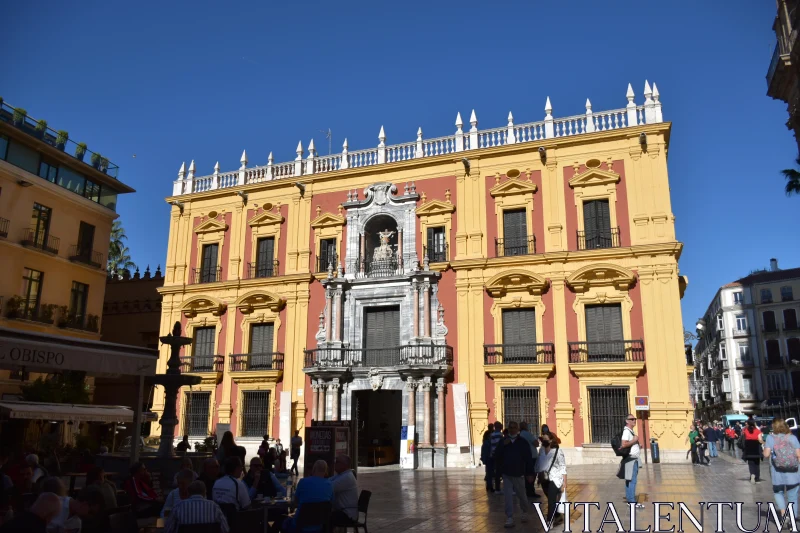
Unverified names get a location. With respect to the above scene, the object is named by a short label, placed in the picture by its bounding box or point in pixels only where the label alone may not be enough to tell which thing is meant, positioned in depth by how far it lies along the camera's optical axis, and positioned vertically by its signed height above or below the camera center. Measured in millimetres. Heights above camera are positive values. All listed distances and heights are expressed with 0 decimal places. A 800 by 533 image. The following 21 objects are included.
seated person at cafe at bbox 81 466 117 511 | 7421 -827
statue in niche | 27469 +6918
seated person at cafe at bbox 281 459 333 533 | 7367 -859
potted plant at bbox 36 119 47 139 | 26419 +11549
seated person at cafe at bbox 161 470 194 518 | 6879 -749
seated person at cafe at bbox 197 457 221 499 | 8172 -736
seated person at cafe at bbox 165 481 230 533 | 6031 -908
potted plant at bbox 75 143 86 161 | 28436 +11435
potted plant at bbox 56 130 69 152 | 27438 +11531
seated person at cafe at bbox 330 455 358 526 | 8008 -983
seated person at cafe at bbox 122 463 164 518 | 8383 -1047
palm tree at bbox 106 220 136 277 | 40219 +9873
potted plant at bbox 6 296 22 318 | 24328 +3961
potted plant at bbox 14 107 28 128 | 25594 +11636
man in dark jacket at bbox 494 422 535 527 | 10000 -812
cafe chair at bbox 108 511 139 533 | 6605 -1111
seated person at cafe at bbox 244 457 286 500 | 9125 -929
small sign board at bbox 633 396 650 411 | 21672 +436
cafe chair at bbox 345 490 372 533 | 8391 -1111
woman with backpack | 9078 -622
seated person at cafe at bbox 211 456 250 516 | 7227 -891
